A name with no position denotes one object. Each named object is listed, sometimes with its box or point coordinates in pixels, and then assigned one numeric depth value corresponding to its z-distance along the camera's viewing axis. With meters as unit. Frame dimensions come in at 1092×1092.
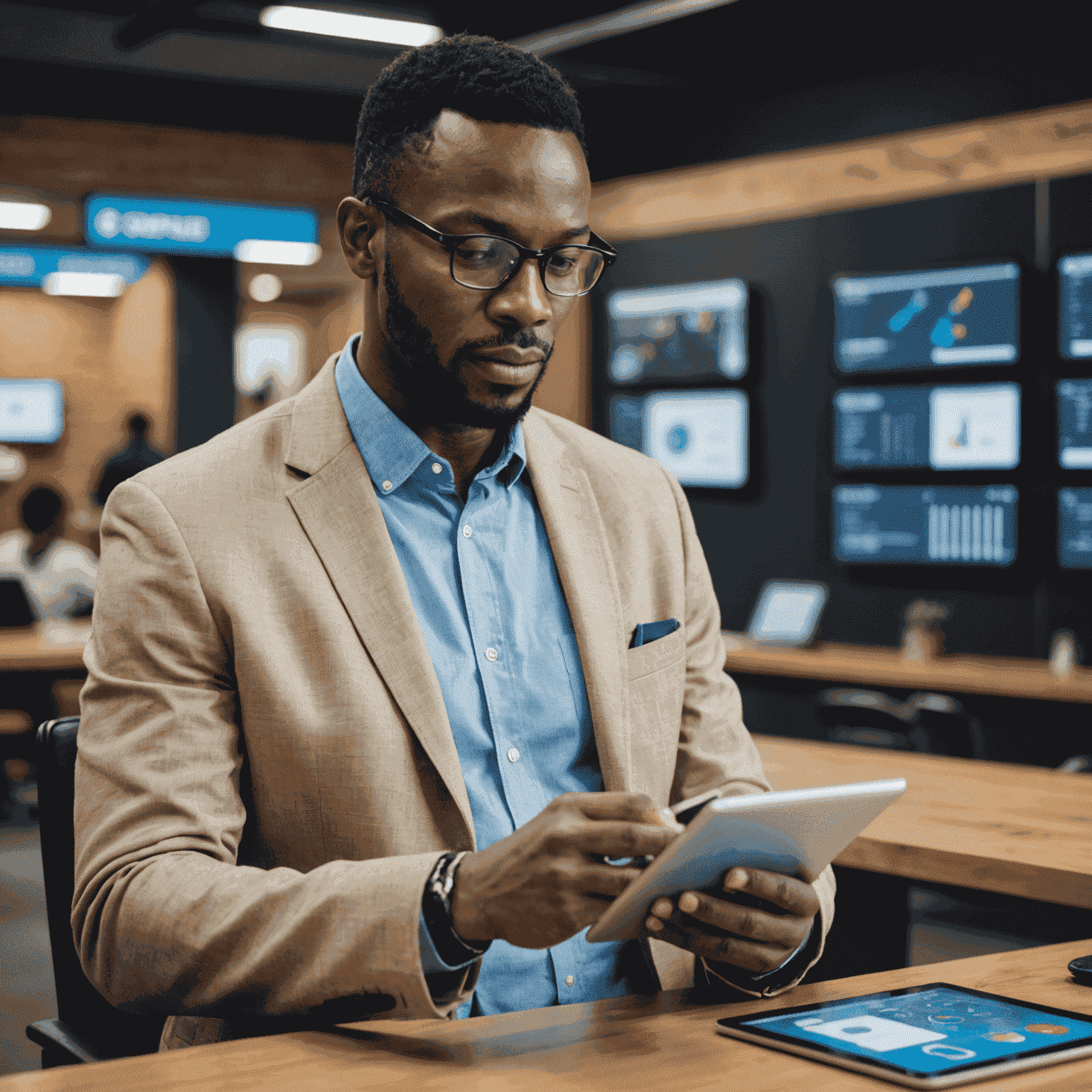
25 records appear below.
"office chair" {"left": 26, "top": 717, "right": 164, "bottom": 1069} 1.75
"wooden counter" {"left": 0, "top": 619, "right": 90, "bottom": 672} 5.47
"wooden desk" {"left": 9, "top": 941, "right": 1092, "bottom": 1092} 1.15
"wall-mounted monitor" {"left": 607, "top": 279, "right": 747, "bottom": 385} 7.05
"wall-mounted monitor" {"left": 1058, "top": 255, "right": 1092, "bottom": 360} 5.69
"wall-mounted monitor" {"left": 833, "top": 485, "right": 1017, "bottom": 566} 6.00
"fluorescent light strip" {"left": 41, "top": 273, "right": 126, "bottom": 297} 9.62
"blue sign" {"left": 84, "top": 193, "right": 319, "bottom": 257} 7.06
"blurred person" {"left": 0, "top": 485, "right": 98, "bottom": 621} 6.87
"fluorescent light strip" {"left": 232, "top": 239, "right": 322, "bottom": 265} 7.54
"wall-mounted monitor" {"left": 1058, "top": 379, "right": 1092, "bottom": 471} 5.70
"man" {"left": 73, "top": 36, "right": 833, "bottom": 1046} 1.28
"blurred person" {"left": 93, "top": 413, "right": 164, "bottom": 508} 8.42
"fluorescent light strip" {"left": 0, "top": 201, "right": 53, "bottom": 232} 7.28
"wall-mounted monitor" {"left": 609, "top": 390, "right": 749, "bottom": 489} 7.07
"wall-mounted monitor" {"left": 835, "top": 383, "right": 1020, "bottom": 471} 5.99
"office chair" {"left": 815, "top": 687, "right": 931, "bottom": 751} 4.16
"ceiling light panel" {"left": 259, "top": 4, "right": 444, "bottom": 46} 5.74
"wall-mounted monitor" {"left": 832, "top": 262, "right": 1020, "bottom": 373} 5.95
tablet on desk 1.16
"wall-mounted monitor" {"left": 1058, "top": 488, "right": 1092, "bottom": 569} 5.70
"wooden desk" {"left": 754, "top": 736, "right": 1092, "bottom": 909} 1.95
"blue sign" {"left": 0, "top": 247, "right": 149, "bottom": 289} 7.77
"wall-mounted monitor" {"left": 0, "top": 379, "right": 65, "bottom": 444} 10.05
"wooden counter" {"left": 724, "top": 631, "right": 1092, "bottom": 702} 5.23
